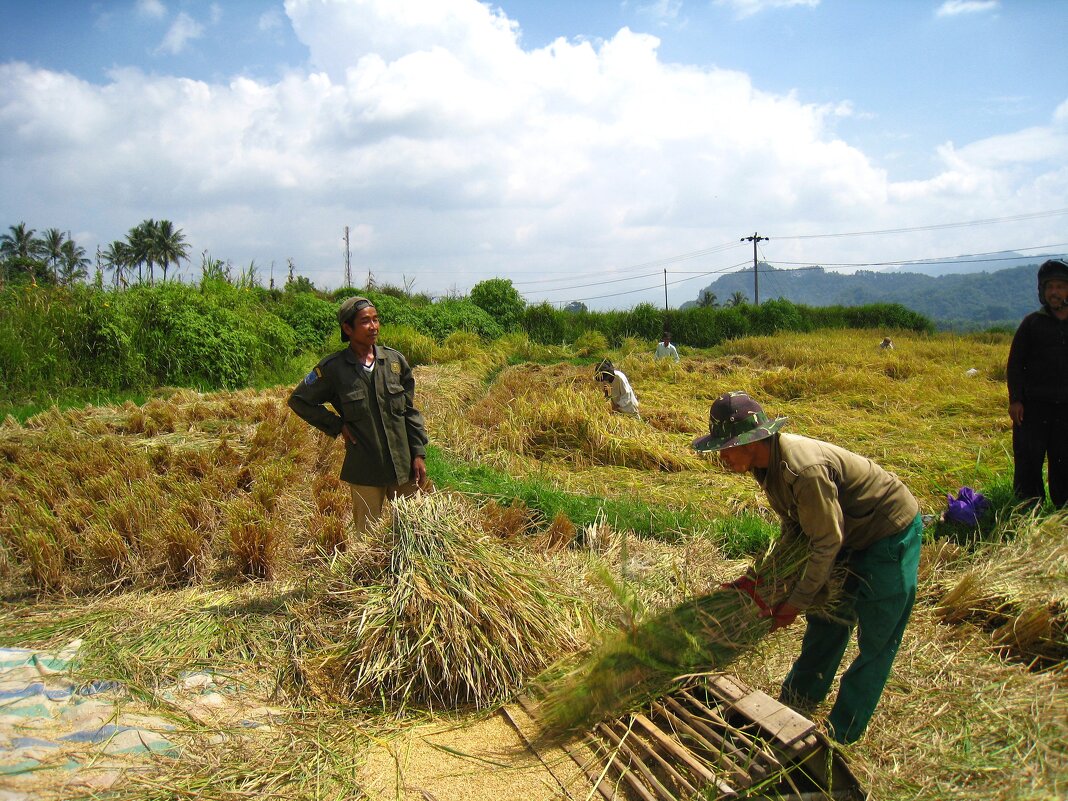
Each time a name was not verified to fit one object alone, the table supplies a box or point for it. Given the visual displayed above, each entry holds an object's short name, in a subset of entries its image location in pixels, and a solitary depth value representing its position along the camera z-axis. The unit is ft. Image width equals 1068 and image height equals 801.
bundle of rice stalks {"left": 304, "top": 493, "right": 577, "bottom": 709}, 9.89
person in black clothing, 14.35
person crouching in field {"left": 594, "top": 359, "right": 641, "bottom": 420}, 28.73
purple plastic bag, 14.75
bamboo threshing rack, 7.39
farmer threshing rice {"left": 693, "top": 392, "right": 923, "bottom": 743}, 7.68
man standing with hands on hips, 12.61
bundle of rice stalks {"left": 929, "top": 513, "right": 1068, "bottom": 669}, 10.50
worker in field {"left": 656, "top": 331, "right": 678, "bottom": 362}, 51.16
